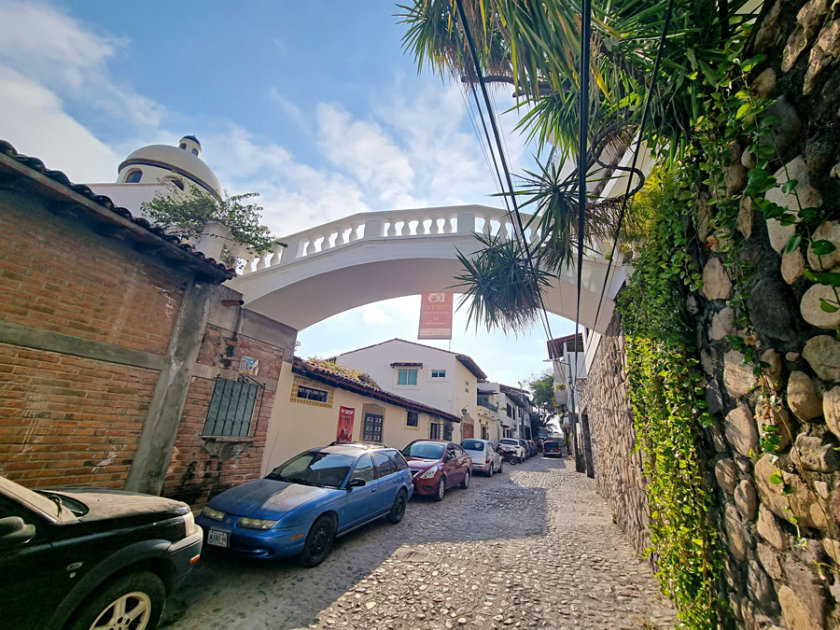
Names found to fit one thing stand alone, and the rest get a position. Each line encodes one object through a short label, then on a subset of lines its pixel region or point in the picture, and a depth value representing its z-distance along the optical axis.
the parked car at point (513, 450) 20.75
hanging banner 13.88
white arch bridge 7.16
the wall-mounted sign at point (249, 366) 6.96
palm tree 2.28
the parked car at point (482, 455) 13.91
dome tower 19.64
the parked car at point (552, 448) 28.16
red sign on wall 10.24
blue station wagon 4.00
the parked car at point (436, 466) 8.68
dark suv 2.03
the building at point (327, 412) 8.10
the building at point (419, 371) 22.02
